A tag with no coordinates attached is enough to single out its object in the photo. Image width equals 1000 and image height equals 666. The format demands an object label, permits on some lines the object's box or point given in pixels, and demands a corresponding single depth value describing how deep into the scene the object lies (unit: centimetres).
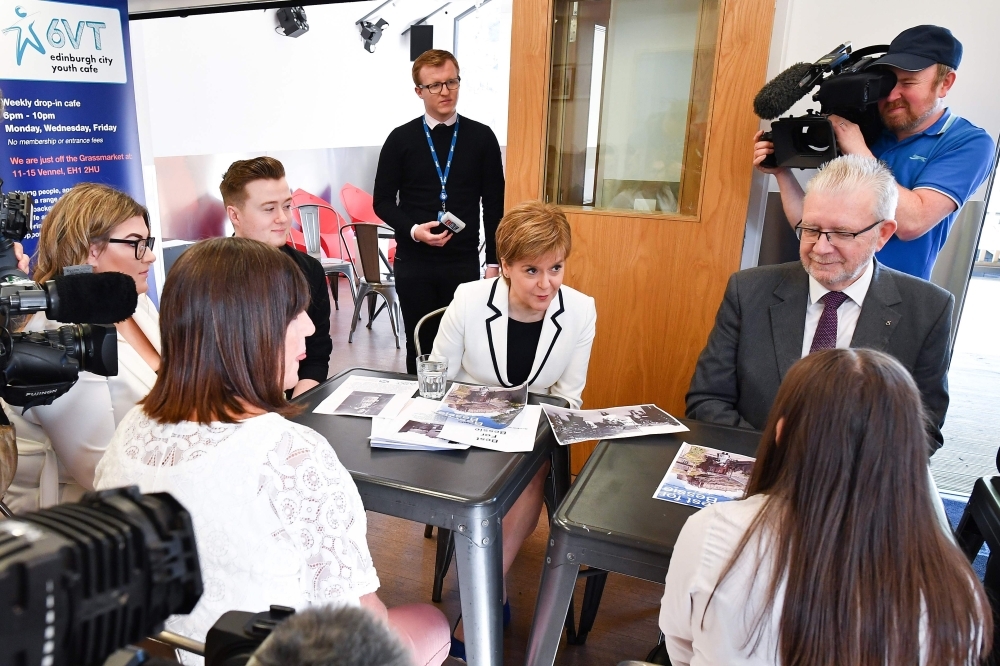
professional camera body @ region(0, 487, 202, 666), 27
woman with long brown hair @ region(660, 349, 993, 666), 83
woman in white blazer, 203
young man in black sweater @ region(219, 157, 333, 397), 216
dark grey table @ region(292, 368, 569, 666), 129
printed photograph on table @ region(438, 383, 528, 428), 164
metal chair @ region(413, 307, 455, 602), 210
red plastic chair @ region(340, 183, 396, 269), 697
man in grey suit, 162
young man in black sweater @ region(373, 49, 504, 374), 300
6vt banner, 329
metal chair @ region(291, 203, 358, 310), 557
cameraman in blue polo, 184
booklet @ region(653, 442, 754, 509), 131
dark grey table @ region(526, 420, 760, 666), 117
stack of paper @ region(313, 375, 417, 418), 169
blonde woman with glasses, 153
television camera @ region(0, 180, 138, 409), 97
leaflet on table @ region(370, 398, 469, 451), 148
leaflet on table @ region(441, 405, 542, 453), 151
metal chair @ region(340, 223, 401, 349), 498
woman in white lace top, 94
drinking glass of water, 176
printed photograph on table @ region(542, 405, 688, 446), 159
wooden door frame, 242
